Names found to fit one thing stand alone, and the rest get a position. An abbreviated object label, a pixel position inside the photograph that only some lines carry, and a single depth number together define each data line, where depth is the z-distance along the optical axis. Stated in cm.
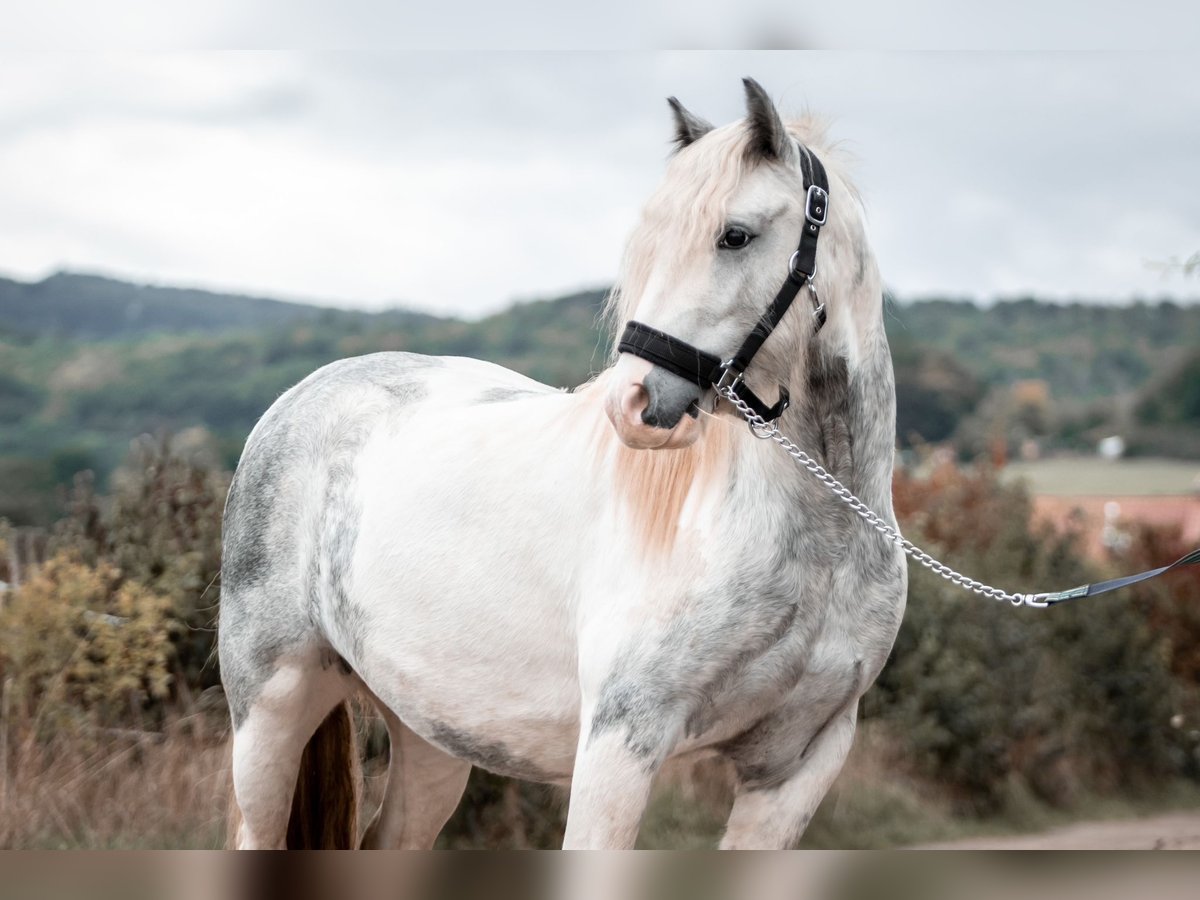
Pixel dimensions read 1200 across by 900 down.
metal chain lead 609
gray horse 608
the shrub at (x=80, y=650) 967
